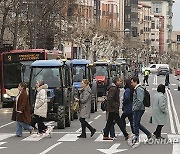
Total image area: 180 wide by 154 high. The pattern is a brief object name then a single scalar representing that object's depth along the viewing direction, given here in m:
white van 132.75
